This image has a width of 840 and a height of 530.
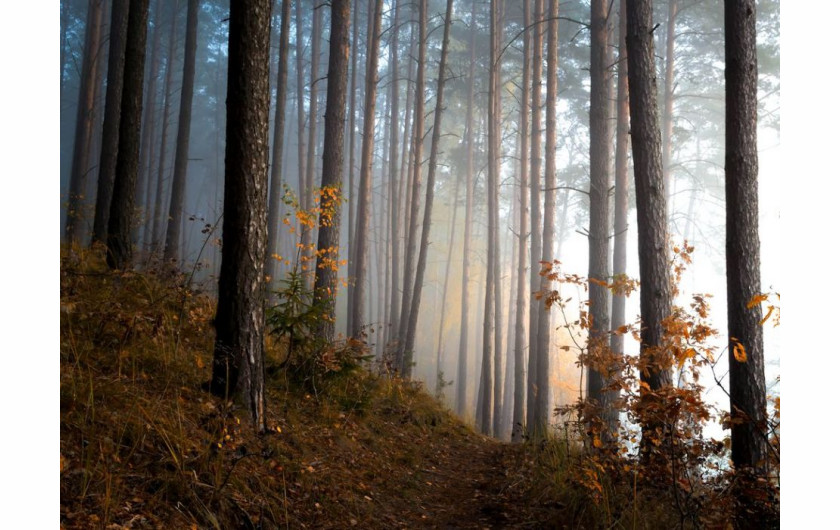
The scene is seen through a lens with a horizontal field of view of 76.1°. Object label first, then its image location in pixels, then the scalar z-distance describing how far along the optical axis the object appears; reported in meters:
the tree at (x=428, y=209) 12.28
